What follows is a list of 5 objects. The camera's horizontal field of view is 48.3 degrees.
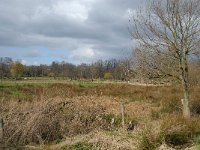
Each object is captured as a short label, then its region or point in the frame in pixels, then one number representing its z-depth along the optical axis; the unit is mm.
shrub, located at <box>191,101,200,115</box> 12781
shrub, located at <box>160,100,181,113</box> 13404
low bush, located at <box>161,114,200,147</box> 7724
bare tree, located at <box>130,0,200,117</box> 11265
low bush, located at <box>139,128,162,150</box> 7332
